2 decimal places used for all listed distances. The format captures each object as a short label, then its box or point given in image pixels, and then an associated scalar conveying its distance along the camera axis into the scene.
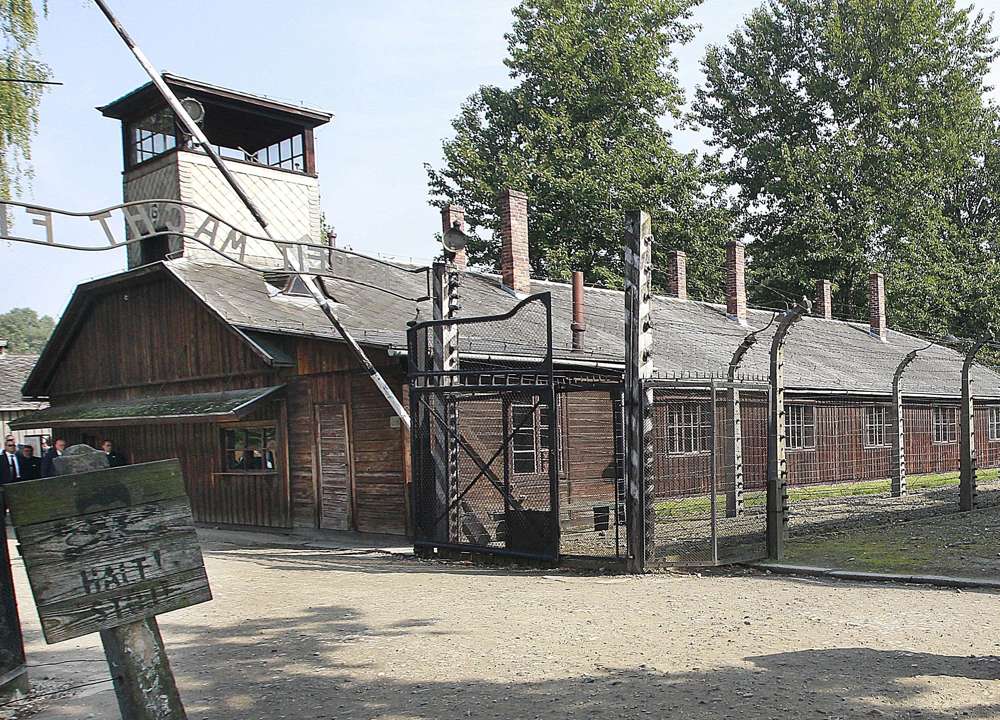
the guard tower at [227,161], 19.89
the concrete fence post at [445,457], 12.44
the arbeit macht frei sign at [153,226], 10.14
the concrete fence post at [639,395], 10.52
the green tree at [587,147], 37.25
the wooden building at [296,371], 15.80
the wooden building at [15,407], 30.92
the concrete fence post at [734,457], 11.98
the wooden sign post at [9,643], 6.12
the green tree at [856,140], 41.19
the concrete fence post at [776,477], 11.17
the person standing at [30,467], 18.47
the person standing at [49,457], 16.48
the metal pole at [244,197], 12.76
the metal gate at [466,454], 11.20
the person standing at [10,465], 16.05
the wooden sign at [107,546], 3.73
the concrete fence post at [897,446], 18.84
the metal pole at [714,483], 10.44
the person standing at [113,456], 18.98
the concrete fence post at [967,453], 15.17
